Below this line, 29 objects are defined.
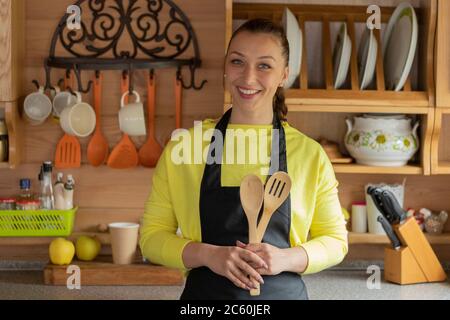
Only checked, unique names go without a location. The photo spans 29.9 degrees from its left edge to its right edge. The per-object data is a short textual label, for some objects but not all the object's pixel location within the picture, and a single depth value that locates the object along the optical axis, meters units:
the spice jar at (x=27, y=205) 2.56
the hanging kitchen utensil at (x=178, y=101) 2.62
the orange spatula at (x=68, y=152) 2.62
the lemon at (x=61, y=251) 2.50
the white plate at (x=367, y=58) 2.46
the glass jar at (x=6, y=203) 2.58
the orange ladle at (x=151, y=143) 2.62
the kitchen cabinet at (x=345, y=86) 2.44
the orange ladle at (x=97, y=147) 2.64
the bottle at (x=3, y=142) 2.54
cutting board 2.46
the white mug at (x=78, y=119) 2.56
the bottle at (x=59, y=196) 2.58
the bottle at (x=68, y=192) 2.59
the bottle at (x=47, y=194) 2.58
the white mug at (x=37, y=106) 2.56
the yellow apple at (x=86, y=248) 2.55
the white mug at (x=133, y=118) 2.56
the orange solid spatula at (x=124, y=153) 2.63
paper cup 2.52
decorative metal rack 2.61
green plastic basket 2.56
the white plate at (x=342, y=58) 2.47
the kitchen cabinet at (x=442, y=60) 2.44
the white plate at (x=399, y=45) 2.42
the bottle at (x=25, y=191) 2.56
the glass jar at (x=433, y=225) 2.65
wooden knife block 2.48
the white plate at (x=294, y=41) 2.42
